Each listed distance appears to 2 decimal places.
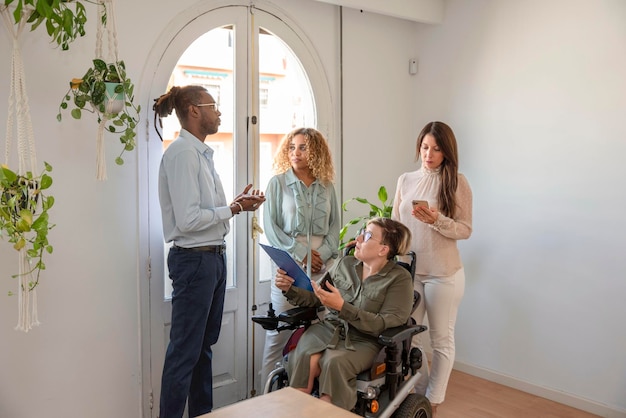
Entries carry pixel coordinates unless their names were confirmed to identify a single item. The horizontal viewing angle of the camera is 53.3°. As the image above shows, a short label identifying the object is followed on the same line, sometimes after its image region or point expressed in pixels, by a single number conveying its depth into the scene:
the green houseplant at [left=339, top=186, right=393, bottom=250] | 3.79
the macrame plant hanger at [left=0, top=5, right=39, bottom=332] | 2.29
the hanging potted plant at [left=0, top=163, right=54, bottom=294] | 2.11
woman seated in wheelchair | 2.61
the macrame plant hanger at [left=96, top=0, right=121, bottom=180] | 2.56
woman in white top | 3.26
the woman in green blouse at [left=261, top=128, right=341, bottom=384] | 3.34
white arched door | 3.12
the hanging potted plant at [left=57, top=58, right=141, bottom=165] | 2.53
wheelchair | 2.64
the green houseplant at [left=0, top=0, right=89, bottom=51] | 2.16
